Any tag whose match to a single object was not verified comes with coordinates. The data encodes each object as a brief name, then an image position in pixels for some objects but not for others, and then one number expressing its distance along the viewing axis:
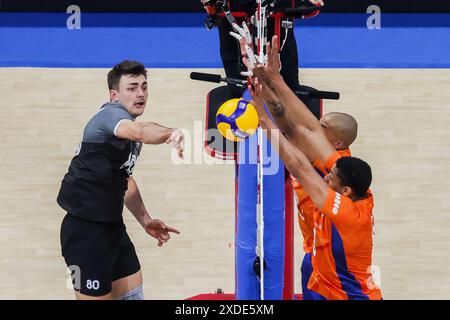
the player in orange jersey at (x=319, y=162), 9.34
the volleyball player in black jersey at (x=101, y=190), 9.26
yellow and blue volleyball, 8.38
